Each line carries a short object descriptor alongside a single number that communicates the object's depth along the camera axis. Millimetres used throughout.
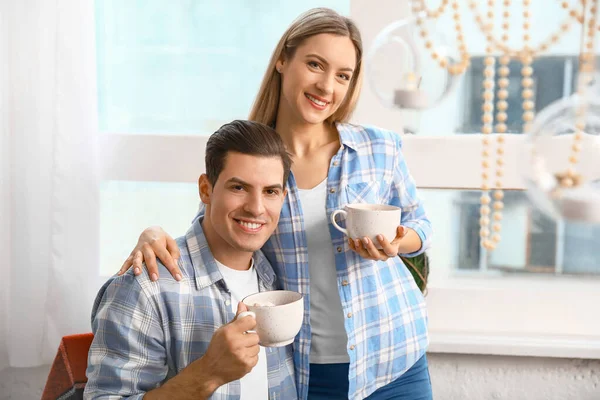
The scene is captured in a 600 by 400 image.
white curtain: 1872
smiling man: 1108
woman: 1347
